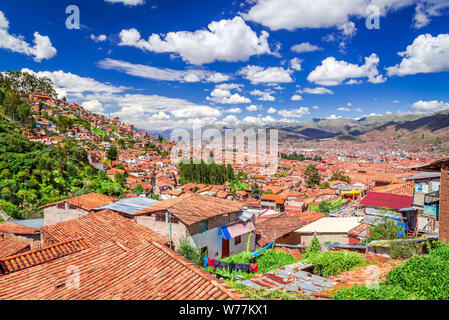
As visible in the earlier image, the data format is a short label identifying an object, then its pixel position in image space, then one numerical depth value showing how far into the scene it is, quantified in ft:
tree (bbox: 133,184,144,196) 135.03
